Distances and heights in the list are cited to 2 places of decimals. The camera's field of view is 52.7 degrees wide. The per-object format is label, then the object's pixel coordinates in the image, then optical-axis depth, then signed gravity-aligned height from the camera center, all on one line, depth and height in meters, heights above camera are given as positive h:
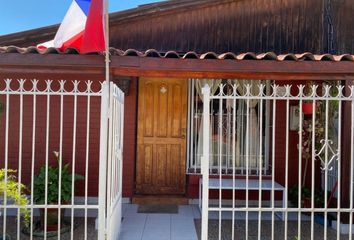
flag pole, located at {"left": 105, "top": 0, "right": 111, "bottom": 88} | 4.11 +0.93
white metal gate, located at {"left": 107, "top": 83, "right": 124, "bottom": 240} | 4.27 -0.54
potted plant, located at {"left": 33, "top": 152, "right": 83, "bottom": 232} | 5.09 -1.02
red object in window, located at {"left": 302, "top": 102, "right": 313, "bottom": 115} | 6.27 +0.27
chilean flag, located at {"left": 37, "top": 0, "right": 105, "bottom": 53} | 4.09 +1.16
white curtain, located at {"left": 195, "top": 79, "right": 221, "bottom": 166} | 7.03 +0.63
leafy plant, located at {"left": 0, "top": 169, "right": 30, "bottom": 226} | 4.10 -0.83
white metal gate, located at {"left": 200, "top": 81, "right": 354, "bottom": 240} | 4.23 -1.01
